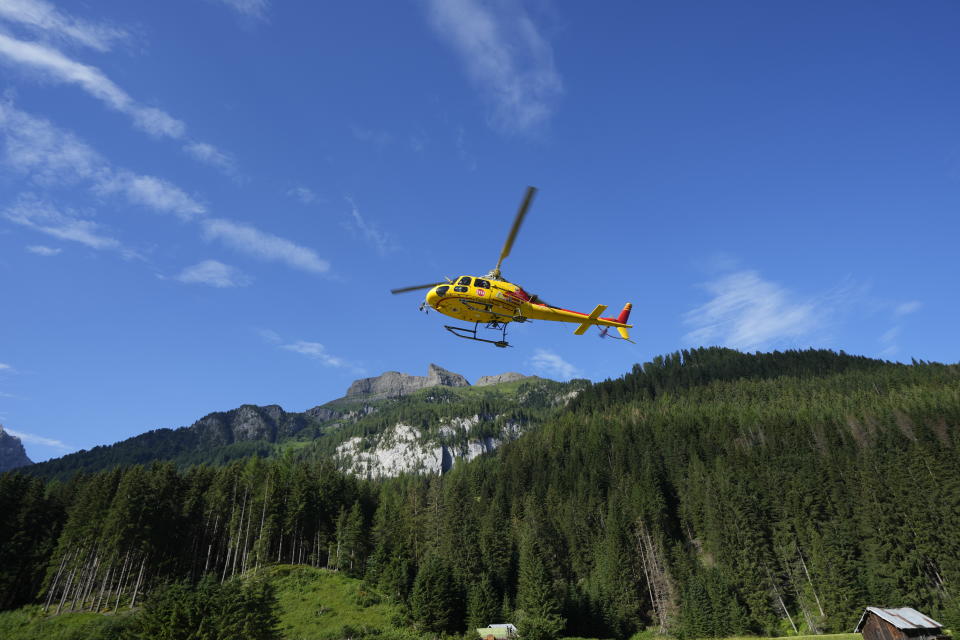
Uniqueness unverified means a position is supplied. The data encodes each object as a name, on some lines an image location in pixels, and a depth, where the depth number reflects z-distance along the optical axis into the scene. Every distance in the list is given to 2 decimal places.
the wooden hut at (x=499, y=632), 47.81
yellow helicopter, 28.52
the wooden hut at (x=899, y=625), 37.81
